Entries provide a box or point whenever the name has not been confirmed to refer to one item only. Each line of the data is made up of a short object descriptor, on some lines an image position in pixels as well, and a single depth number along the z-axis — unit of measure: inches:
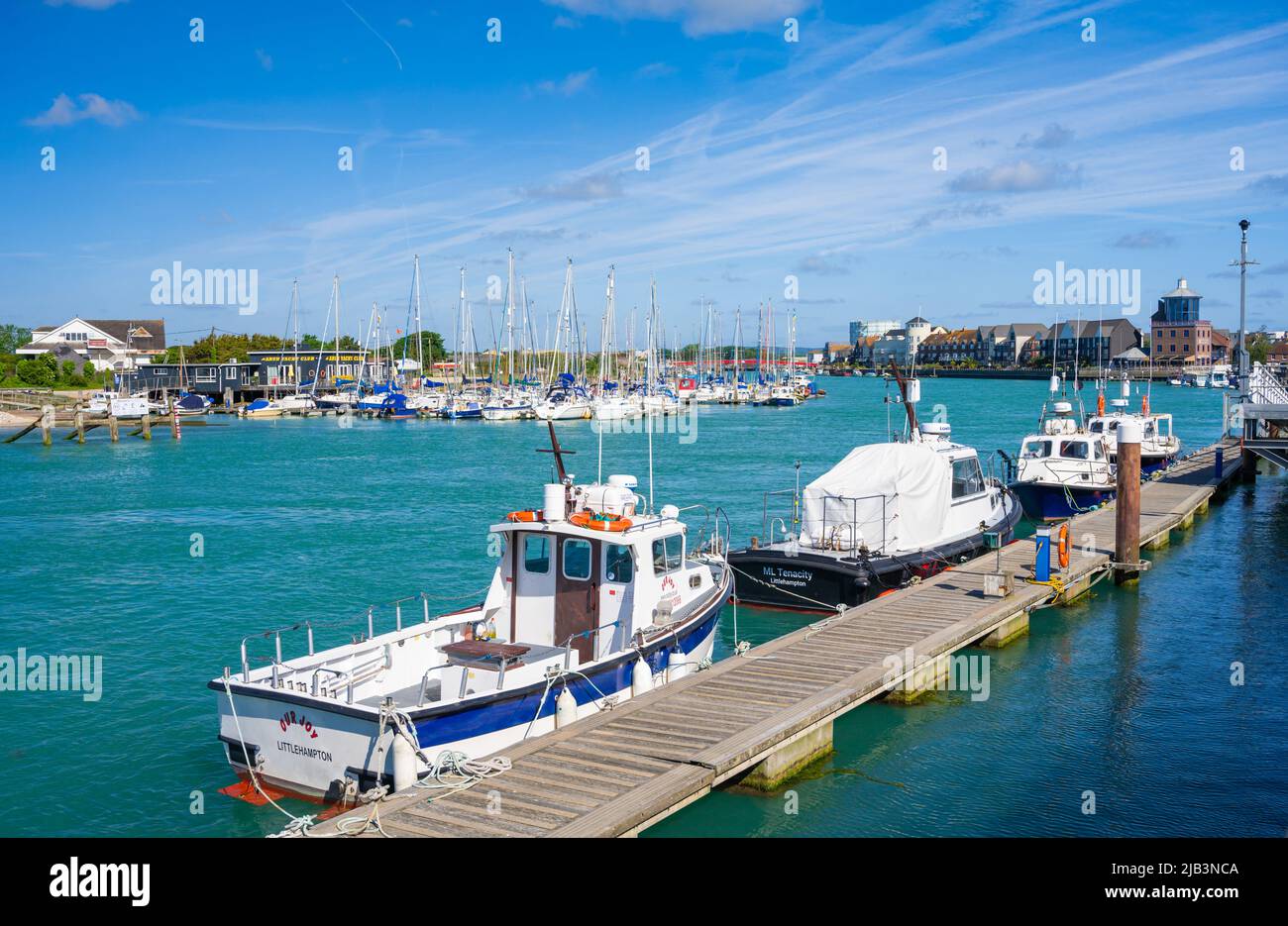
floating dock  417.4
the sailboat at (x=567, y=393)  3772.1
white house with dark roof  5113.2
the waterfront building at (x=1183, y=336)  7544.3
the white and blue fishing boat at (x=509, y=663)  491.5
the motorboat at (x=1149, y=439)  1567.4
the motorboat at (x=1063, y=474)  1386.6
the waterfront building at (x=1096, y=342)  7391.7
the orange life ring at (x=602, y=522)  637.3
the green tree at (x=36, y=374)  4279.0
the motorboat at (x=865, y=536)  884.0
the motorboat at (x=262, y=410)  4121.6
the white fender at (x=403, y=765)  446.9
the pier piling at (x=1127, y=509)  973.8
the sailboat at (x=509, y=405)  3853.3
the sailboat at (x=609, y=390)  3700.8
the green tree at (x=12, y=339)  5649.6
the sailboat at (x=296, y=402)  4252.0
